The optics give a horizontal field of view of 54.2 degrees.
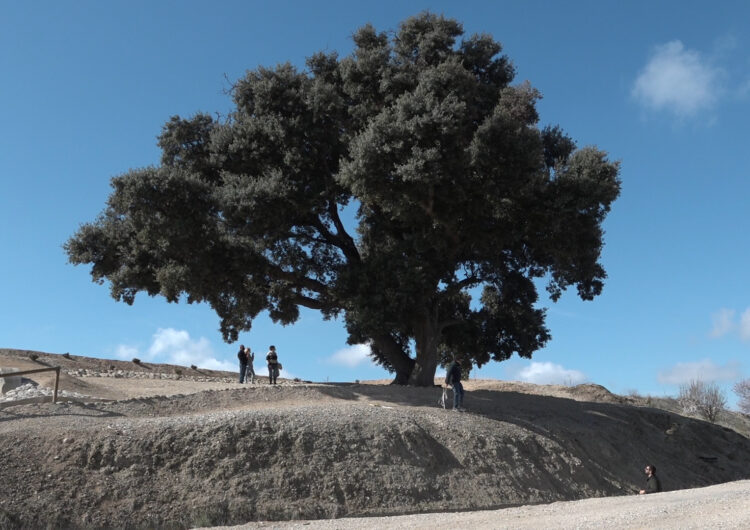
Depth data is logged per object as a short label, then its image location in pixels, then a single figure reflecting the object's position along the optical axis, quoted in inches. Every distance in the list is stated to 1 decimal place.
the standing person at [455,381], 857.5
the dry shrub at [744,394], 2015.3
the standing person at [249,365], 1185.7
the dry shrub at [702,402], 1535.4
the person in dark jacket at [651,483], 751.7
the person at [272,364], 1077.1
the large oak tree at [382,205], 907.4
